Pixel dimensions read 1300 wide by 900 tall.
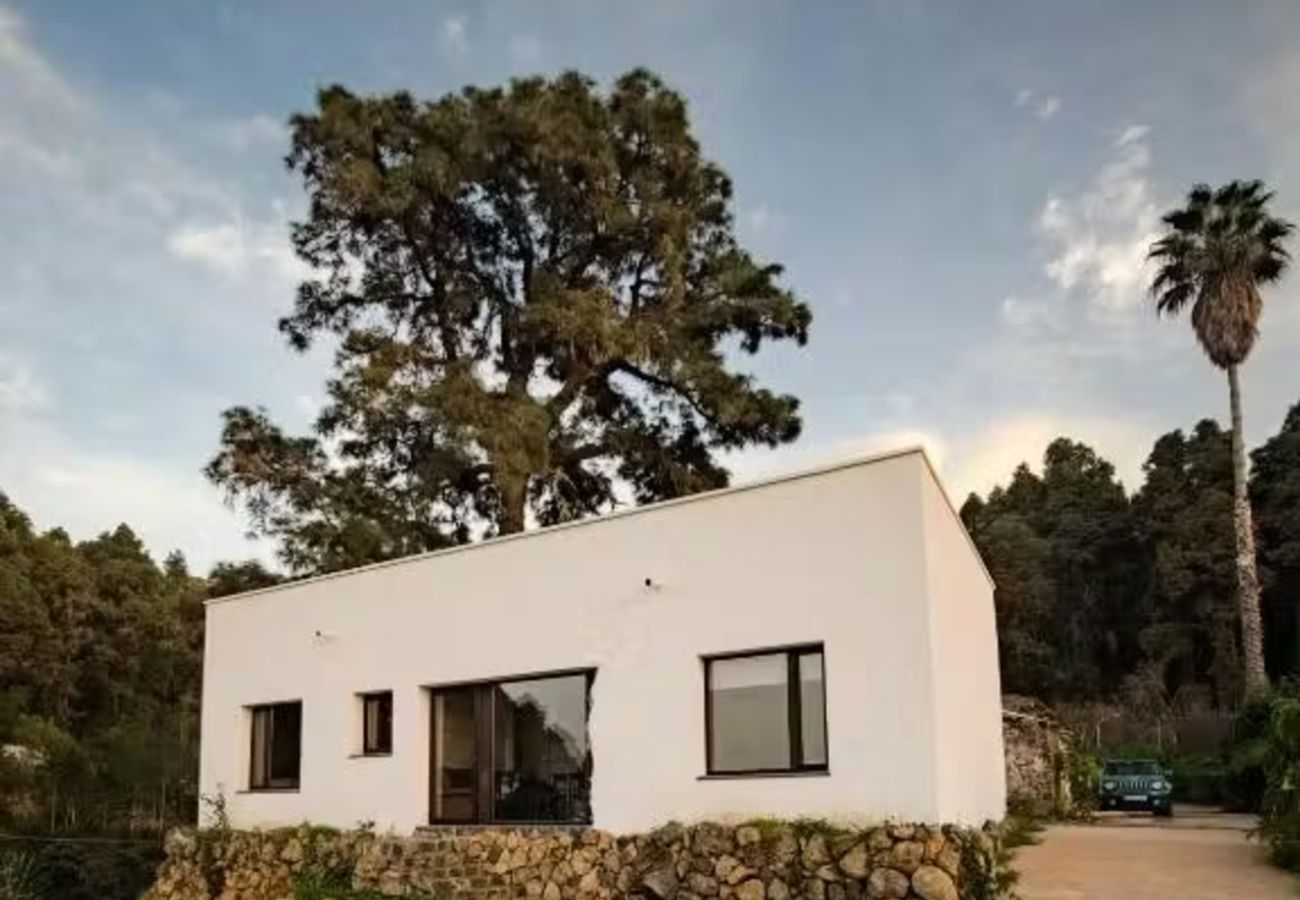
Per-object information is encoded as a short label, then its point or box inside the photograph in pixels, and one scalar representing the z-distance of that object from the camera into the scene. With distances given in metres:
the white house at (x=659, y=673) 12.13
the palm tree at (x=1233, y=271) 30.52
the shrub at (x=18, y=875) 21.61
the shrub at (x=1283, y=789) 13.62
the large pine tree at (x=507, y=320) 23.53
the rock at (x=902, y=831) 11.43
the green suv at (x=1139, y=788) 23.88
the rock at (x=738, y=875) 12.12
